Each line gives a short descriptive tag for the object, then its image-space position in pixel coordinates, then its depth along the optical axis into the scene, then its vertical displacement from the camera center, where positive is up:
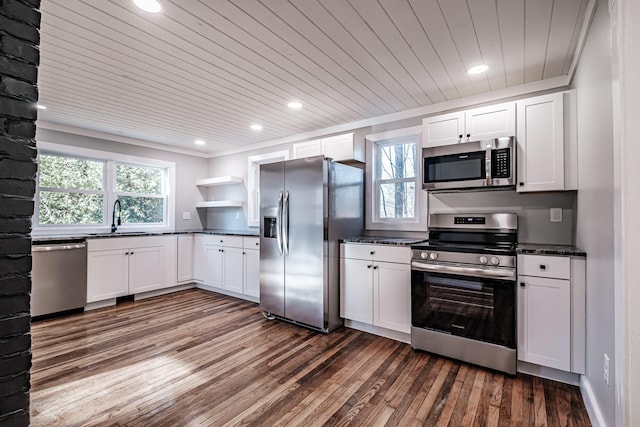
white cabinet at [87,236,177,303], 3.80 -0.71
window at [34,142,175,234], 3.88 +0.35
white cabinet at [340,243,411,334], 2.83 -0.69
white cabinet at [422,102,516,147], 2.54 +0.82
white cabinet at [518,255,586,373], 2.04 -0.67
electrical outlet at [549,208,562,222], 2.54 +0.02
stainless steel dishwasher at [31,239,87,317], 3.34 -0.72
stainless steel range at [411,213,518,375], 2.26 -0.64
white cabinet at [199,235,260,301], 4.11 -0.72
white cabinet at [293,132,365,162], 3.56 +0.84
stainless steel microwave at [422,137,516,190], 2.50 +0.46
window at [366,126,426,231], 3.39 +0.41
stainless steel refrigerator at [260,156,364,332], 3.10 -0.19
